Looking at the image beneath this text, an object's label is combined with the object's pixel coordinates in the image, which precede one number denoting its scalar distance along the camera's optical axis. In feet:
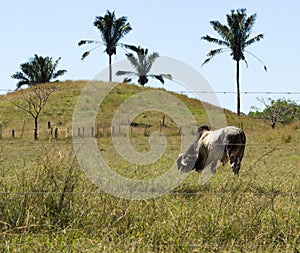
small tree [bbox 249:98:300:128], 237.86
